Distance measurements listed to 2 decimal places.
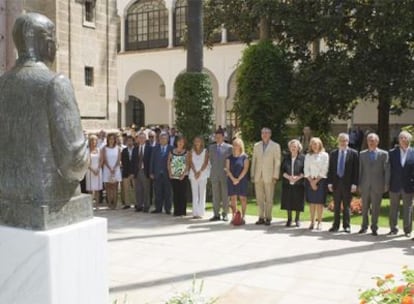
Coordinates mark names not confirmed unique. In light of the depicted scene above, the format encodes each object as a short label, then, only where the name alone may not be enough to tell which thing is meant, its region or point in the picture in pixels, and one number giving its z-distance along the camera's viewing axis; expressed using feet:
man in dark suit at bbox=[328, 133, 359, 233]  29.84
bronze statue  10.64
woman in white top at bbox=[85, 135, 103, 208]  38.19
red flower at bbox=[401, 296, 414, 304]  10.68
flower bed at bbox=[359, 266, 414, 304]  12.25
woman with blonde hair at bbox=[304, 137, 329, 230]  30.37
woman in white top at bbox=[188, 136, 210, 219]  34.12
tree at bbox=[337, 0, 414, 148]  42.57
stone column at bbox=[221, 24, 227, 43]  93.63
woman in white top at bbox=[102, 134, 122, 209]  38.24
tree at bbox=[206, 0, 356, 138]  47.55
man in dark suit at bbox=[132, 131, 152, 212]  37.14
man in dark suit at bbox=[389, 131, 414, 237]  28.60
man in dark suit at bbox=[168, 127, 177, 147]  44.52
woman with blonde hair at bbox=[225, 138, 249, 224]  32.40
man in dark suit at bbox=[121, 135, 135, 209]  38.22
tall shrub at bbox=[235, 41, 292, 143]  48.16
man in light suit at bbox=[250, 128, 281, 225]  32.01
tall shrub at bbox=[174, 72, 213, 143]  42.45
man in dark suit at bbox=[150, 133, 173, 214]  35.63
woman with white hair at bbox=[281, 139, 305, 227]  31.14
